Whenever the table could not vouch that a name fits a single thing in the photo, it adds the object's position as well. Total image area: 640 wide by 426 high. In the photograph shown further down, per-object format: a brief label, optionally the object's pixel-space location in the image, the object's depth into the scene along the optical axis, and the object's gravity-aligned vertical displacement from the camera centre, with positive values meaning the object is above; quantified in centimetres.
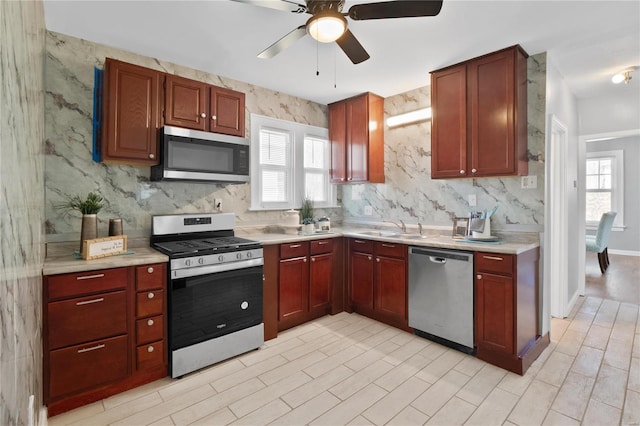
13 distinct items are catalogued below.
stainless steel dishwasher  271 -74
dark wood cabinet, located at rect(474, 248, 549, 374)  246 -78
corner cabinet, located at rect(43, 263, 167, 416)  193 -79
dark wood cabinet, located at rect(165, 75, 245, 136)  273 +98
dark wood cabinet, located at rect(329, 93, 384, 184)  395 +97
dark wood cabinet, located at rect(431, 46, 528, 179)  276 +90
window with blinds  370 +62
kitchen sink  359 -23
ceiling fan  174 +115
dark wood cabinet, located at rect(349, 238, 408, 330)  321 -71
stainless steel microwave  264 +51
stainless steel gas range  238 -63
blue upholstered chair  517 -36
